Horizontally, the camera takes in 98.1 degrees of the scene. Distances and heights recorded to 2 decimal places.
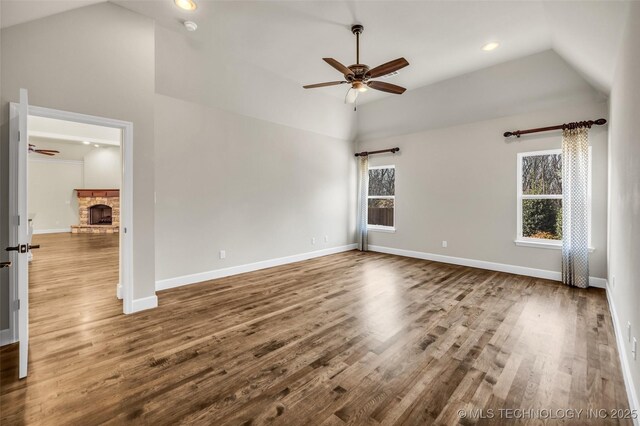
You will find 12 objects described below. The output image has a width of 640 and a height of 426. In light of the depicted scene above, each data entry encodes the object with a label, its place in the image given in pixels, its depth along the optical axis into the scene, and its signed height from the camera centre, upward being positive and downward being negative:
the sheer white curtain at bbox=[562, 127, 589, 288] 4.05 +0.10
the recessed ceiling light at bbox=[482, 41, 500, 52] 3.99 +2.46
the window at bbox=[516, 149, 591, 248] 4.51 +0.27
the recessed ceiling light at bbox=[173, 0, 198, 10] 3.01 +2.31
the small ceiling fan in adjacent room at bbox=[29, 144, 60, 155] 8.15 +1.86
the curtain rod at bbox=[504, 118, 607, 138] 3.96 +1.34
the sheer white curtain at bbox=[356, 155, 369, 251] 6.91 +0.39
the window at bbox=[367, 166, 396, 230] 6.65 +0.40
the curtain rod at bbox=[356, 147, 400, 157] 6.30 +1.47
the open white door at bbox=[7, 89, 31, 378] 1.97 -0.19
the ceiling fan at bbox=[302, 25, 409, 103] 3.08 +1.66
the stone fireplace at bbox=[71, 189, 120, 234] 10.14 +0.11
